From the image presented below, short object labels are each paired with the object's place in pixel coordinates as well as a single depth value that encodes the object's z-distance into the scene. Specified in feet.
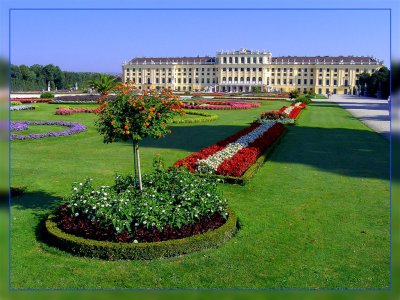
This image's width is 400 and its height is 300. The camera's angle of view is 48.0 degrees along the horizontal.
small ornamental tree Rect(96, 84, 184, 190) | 17.34
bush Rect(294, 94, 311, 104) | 121.19
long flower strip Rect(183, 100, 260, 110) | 89.61
